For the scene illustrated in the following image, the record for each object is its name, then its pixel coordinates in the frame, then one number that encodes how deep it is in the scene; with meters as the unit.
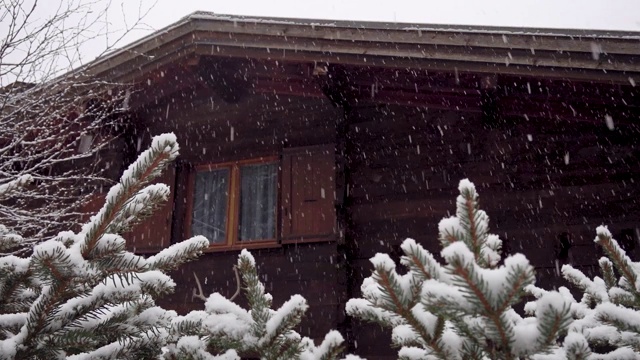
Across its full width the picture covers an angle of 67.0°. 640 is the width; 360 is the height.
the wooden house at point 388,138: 4.88
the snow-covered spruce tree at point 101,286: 1.14
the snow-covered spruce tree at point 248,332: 1.28
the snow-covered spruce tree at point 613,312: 1.48
